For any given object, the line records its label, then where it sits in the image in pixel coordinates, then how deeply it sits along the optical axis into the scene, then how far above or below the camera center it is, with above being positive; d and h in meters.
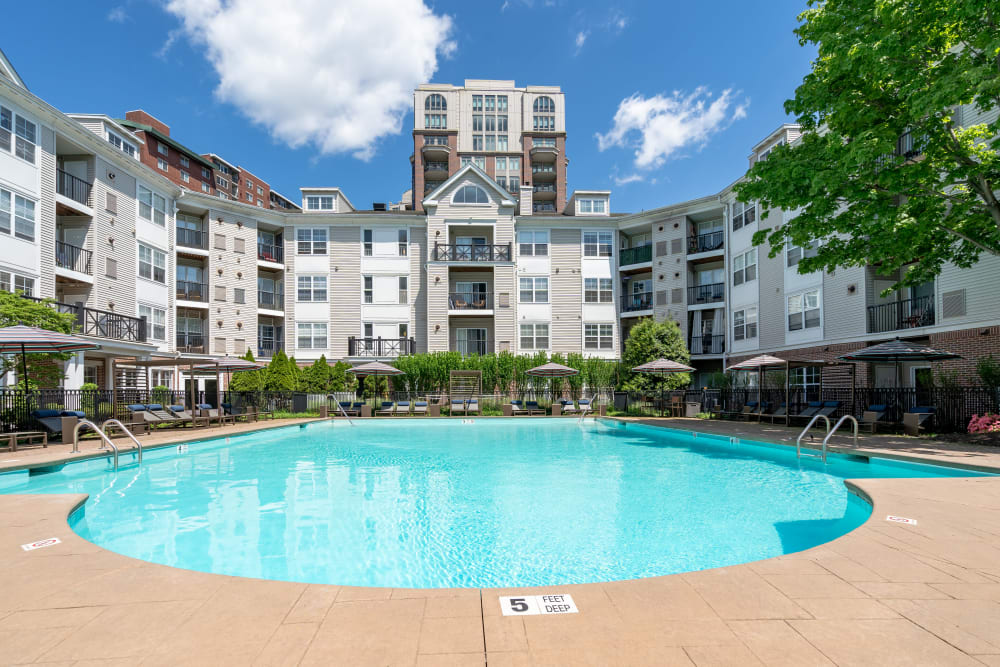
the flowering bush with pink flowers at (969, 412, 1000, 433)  12.09 -1.94
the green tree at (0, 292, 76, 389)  14.46 +1.01
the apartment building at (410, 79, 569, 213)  51.53 +23.33
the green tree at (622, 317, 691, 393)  24.39 -0.07
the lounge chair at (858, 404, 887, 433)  14.66 -2.10
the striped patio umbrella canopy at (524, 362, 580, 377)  23.95 -0.99
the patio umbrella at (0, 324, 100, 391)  11.34 +0.34
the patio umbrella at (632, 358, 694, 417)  20.94 -0.78
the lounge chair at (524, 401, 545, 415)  24.23 -2.87
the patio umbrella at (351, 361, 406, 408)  22.89 -0.79
